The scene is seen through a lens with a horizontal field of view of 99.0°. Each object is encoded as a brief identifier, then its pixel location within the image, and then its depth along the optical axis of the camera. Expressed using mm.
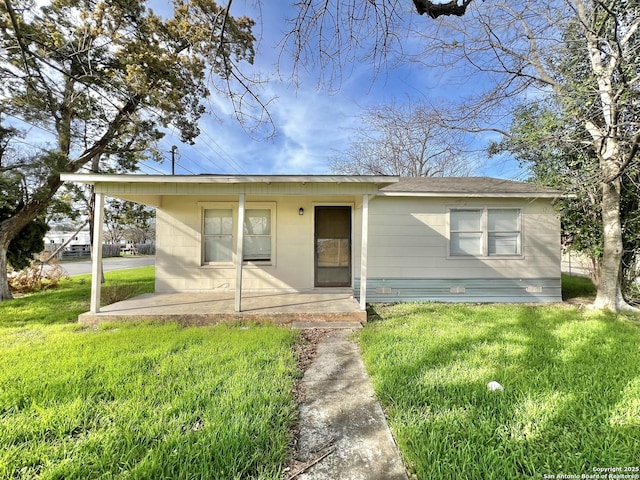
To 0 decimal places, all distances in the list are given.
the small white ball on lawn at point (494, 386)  2564
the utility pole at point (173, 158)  11883
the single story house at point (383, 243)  6629
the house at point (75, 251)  24875
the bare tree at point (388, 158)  15268
